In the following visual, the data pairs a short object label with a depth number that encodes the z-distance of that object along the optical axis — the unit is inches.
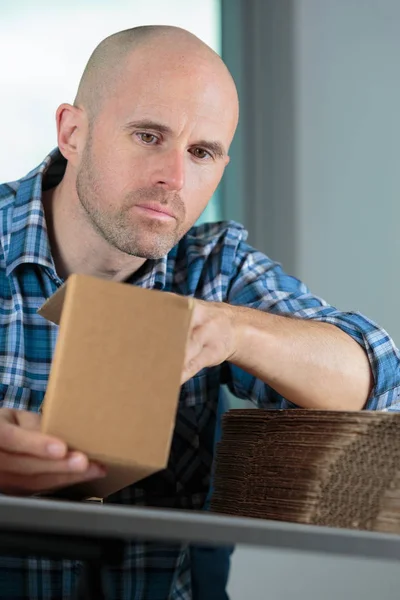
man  66.9
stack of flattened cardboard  56.5
